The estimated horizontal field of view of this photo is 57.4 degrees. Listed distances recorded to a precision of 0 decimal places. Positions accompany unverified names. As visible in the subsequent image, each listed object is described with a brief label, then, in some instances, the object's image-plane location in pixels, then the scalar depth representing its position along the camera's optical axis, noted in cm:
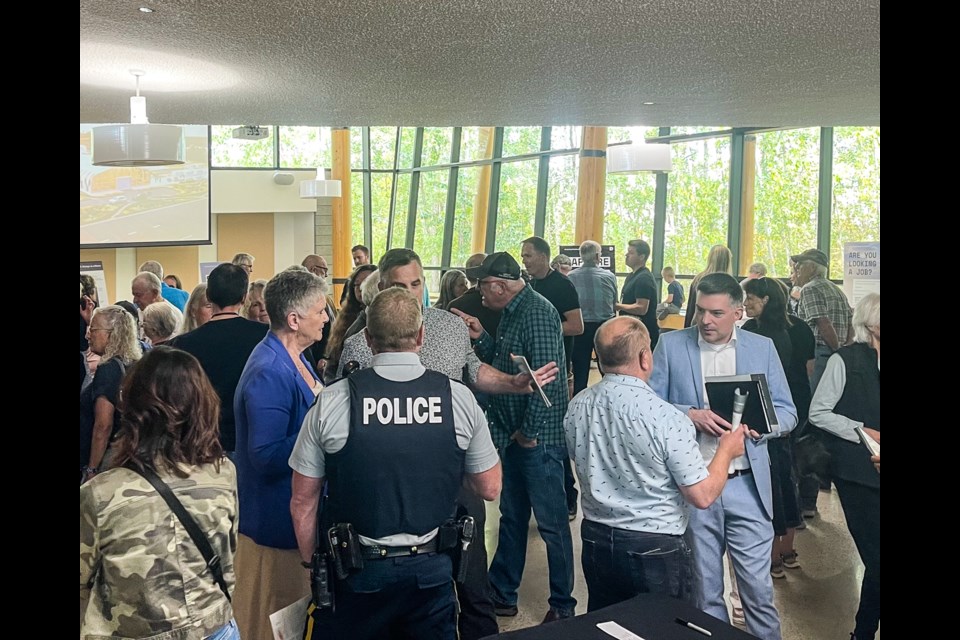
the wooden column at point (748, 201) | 1100
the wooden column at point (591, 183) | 1168
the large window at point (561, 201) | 1370
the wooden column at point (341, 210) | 1559
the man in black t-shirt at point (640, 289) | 780
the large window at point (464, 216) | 1596
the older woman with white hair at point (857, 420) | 327
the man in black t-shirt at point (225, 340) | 354
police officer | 246
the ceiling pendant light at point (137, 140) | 471
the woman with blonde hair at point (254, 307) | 479
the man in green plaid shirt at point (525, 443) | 393
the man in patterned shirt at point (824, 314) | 538
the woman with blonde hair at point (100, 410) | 344
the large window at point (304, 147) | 1700
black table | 181
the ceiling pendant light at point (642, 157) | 895
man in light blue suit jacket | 323
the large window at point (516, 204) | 1438
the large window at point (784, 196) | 1032
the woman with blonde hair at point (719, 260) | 596
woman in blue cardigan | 289
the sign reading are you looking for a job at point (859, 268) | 644
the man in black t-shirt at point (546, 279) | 586
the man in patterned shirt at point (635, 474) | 272
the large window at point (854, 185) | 979
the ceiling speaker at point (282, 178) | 1603
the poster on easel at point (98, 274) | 881
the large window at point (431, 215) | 1684
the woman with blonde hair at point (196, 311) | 440
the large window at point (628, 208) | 1238
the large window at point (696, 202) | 1143
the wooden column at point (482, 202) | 1523
